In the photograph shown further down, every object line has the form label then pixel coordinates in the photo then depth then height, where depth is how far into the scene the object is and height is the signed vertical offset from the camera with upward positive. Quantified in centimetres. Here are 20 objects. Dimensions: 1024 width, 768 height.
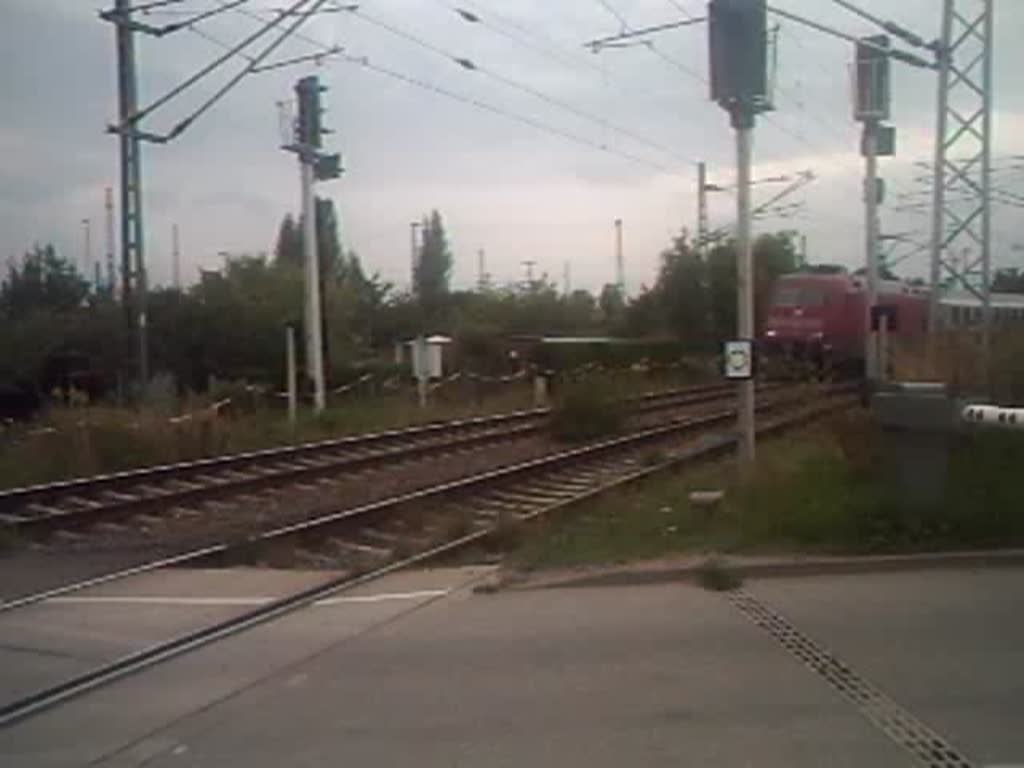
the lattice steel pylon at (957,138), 2561 +350
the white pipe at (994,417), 959 -64
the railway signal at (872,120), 2456 +385
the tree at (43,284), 6369 +283
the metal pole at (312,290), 3000 +106
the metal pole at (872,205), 2555 +234
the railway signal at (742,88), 1479 +267
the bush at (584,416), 2527 -154
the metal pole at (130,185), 2569 +297
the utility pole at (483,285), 6976 +257
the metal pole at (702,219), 5119 +461
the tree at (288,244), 6678 +645
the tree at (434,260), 9225 +576
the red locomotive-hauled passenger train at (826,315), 4272 +47
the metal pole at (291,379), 2841 -85
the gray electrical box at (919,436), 1028 -82
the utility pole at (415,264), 8495 +502
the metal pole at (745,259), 1566 +83
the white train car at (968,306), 3107 +56
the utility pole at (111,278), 5417 +257
